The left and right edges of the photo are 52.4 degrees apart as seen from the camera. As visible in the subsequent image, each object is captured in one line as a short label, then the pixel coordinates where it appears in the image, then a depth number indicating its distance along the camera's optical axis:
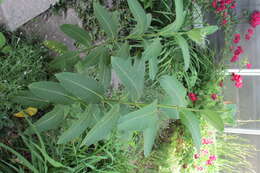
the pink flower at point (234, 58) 2.38
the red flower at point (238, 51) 2.38
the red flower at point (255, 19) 2.32
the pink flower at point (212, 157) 2.40
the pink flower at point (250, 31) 2.39
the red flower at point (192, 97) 2.24
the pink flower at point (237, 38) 2.37
